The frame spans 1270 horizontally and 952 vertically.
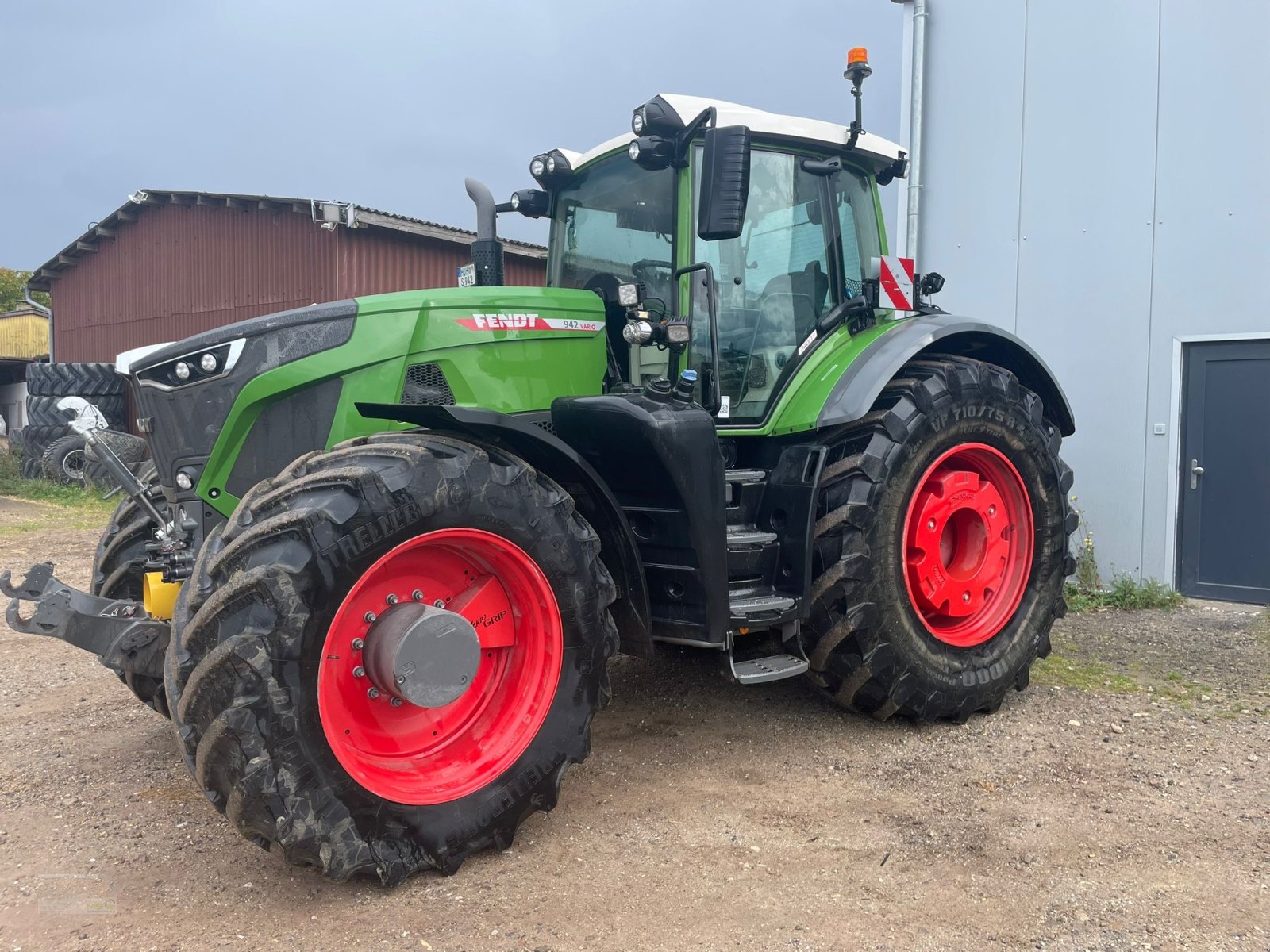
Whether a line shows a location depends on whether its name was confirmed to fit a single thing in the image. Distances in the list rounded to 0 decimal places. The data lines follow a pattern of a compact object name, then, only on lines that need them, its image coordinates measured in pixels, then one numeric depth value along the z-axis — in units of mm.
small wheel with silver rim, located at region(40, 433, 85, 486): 15023
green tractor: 2770
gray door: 6680
